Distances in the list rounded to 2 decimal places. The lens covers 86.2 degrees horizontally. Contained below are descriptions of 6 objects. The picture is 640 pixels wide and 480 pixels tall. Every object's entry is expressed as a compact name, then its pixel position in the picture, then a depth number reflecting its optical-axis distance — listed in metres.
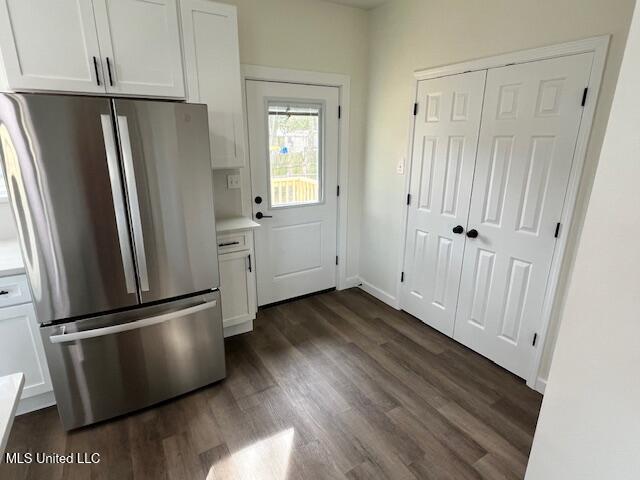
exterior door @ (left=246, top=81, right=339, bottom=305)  2.91
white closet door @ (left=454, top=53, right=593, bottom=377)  1.93
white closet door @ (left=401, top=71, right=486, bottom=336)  2.43
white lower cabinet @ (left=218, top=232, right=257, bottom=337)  2.49
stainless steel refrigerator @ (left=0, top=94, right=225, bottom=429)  1.55
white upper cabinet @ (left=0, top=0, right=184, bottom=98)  1.69
